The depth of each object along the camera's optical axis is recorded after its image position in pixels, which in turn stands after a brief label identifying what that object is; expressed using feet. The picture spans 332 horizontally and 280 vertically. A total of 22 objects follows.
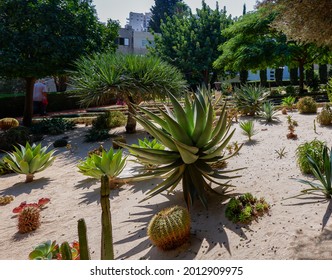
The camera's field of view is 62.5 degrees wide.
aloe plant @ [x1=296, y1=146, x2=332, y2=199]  11.85
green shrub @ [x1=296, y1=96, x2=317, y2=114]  32.63
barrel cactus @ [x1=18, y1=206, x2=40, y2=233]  13.69
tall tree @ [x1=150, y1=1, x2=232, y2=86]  89.61
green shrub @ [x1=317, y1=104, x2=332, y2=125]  25.53
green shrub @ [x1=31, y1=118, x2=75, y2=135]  36.81
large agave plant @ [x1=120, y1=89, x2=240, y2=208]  12.75
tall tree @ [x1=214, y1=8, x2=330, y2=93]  60.95
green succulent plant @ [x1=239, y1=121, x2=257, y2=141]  24.40
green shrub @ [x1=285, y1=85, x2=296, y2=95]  73.62
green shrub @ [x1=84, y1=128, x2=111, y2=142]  31.89
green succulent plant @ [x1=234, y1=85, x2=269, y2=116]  35.19
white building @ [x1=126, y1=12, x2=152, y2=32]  198.90
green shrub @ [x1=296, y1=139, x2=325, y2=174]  15.17
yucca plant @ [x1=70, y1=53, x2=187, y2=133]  29.81
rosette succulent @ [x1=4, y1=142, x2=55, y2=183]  20.47
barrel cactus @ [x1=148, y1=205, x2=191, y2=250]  10.07
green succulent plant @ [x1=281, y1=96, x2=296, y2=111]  37.23
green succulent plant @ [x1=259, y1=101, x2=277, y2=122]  30.83
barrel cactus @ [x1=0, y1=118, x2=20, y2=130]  39.11
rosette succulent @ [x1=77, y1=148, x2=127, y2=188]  17.17
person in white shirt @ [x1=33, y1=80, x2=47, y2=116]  49.05
